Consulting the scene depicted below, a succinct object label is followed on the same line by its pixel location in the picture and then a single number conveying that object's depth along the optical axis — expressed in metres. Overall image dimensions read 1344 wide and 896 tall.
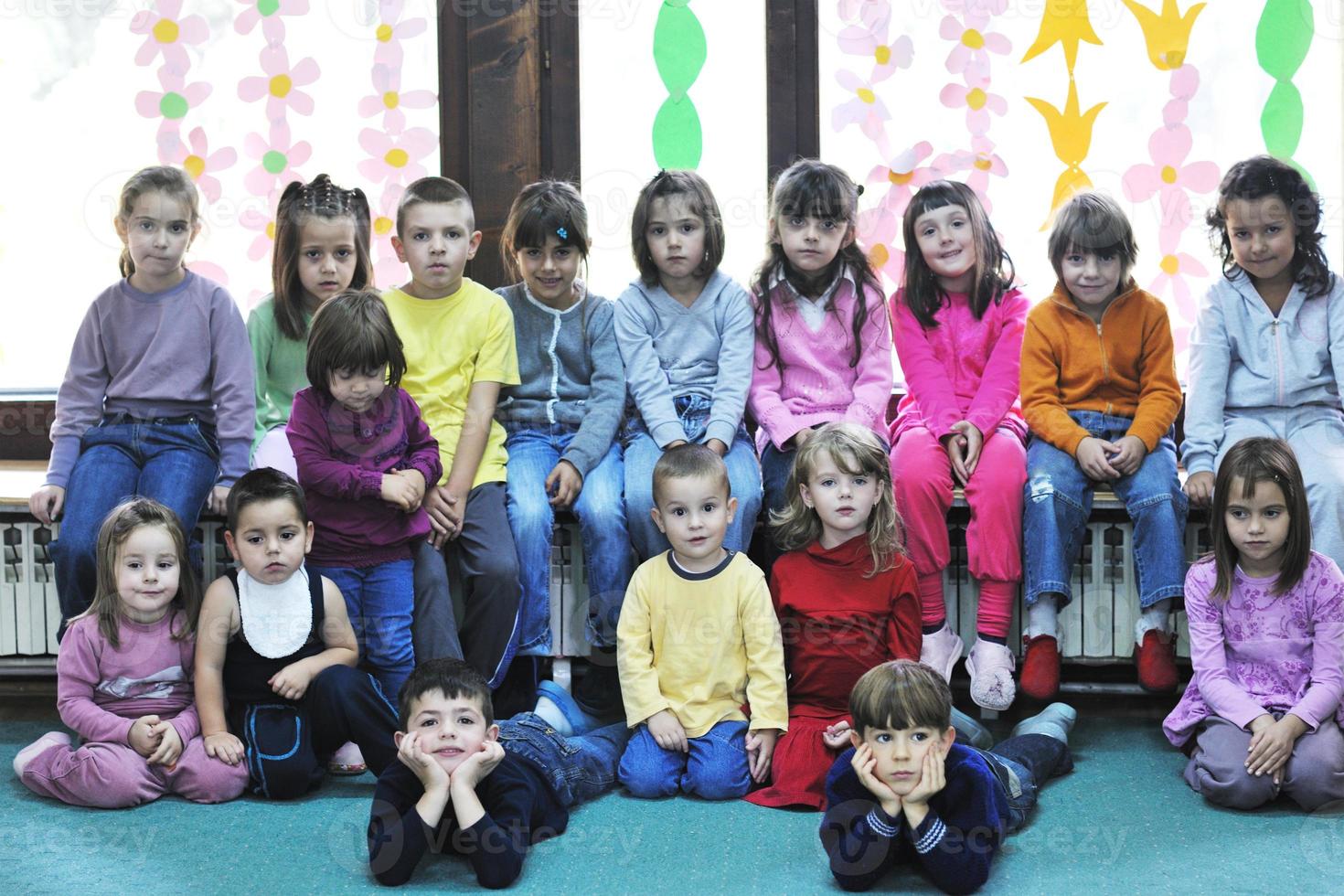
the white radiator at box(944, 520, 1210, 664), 2.84
